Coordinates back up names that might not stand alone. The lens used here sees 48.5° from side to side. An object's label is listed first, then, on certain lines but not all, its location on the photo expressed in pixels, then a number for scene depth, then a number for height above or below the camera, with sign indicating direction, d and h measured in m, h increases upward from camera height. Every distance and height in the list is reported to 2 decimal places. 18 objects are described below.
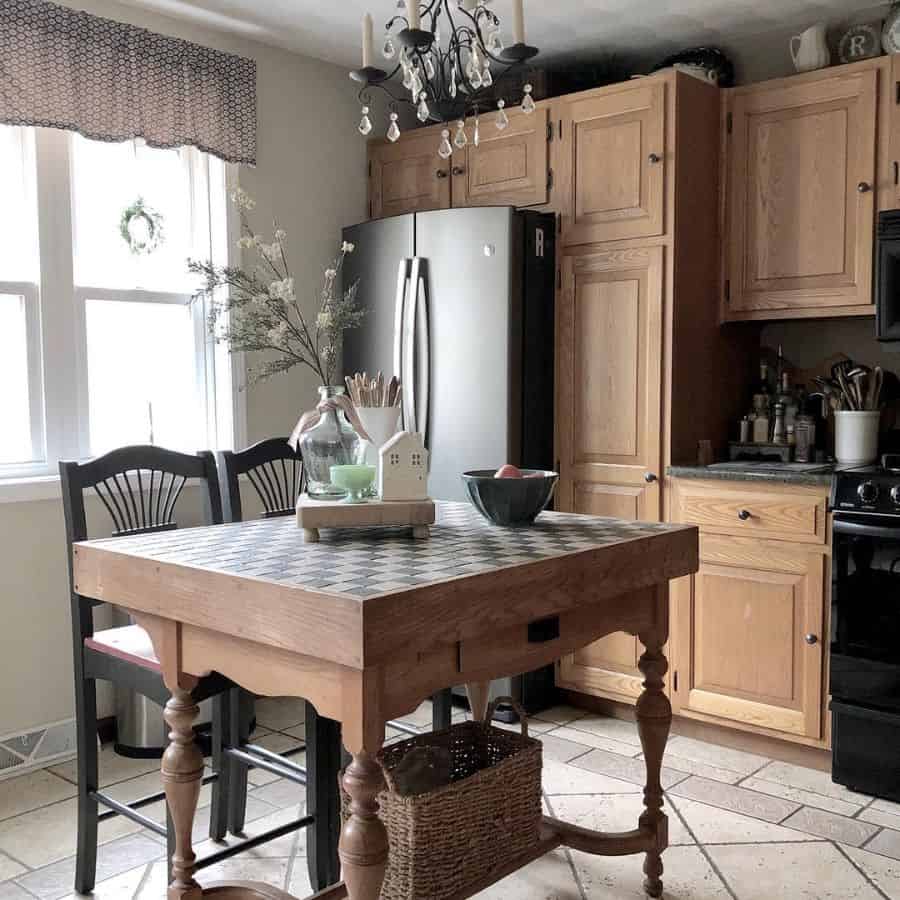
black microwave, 3.07 +0.29
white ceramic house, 2.00 -0.19
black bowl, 2.10 -0.26
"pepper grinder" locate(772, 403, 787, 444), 3.57 -0.21
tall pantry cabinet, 3.37 +0.23
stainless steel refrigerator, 3.52 +0.14
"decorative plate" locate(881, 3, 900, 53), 3.16 +1.08
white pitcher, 3.35 +1.08
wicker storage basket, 2.09 -0.96
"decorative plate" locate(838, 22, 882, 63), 3.31 +1.09
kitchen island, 1.54 -0.40
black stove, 2.87 -0.76
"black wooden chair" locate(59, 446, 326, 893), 2.26 -0.68
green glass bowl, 2.04 -0.21
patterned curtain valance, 3.02 +0.97
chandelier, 1.89 +0.62
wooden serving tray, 1.96 -0.28
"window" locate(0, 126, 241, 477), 3.18 +0.24
